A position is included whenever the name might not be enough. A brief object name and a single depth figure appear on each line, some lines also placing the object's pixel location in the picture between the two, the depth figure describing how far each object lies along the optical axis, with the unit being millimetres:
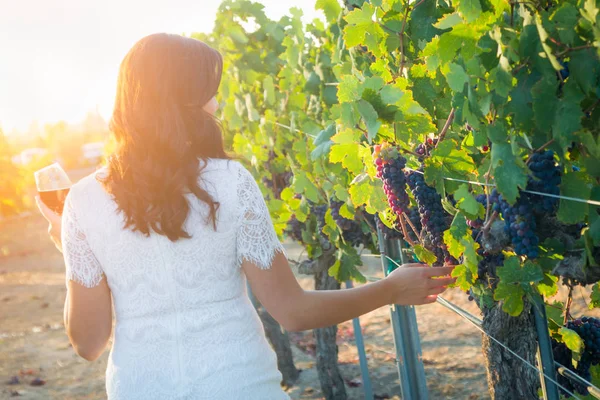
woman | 1869
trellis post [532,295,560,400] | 2188
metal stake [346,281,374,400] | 4520
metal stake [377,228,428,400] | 3471
